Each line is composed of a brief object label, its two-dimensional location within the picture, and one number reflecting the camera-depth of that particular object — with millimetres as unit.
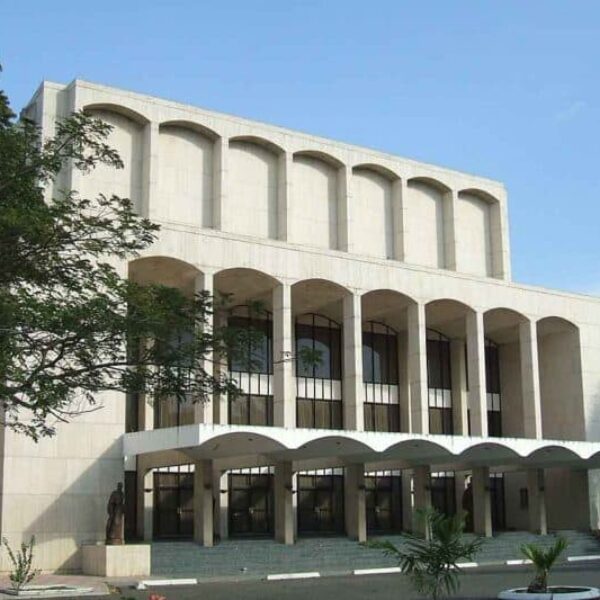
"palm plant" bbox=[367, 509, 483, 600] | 14914
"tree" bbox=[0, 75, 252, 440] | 15430
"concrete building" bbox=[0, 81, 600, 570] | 32625
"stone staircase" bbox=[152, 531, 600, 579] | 30297
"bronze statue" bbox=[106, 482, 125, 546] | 30000
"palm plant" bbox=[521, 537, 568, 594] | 18172
